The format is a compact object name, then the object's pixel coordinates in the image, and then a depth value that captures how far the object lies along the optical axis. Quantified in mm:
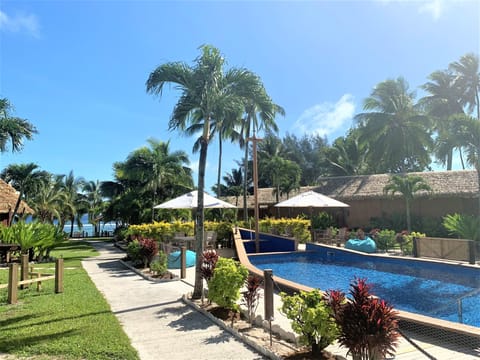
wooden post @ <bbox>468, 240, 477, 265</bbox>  11796
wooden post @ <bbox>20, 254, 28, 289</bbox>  9328
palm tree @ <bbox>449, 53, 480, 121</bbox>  37469
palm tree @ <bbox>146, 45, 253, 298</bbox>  8438
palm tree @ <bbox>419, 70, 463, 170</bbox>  37456
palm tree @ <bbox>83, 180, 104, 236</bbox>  50103
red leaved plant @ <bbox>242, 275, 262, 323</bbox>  6270
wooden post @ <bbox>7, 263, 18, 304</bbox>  7590
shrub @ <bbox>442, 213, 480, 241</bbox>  14633
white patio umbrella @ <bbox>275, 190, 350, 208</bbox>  18234
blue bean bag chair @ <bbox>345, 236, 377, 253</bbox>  16219
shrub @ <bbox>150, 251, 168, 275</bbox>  11141
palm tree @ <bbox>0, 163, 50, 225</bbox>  29609
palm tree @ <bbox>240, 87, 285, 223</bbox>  8953
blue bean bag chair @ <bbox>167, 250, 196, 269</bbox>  12934
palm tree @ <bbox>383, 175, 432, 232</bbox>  19220
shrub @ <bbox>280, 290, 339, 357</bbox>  4414
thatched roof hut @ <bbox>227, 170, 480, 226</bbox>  21609
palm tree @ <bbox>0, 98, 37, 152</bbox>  13709
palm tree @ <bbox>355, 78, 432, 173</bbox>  30812
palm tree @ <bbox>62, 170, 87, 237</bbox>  47728
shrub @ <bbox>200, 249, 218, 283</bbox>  7496
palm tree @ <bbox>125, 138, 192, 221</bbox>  24641
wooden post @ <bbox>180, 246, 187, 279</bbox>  10771
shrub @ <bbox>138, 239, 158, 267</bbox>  12953
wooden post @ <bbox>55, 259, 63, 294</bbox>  8781
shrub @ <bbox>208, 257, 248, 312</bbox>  6445
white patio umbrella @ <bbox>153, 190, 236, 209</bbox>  14891
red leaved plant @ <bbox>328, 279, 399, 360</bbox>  3881
